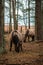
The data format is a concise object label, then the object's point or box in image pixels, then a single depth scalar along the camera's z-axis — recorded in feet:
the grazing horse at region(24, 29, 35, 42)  59.12
